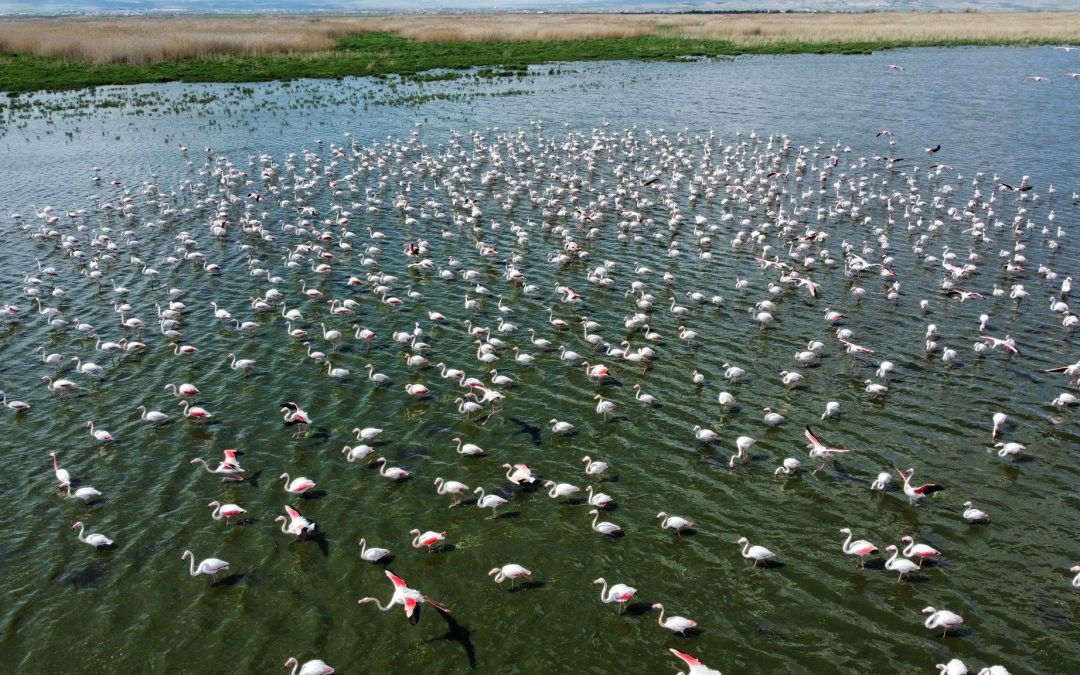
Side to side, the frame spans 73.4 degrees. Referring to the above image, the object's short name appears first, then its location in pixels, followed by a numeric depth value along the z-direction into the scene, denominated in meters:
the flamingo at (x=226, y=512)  15.09
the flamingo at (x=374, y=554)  14.10
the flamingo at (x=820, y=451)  16.53
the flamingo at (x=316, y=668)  11.61
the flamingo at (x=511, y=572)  13.46
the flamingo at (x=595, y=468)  16.30
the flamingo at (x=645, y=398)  19.20
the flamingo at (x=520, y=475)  15.97
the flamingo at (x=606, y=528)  14.75
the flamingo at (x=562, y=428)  17.98
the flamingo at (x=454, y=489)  15.61
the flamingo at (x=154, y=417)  18.38
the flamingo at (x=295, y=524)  14.60
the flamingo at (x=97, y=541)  14.34
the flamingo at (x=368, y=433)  17.50
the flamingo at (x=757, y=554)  13.76
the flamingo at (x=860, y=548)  13.67
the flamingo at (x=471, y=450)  17.19
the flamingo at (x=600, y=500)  15.42
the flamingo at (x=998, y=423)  17.42
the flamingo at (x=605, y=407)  18.64
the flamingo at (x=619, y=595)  12.89
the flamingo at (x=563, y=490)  15.65
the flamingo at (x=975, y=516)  14.80
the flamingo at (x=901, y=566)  13.45
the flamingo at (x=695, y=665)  11.20
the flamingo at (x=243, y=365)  20.97
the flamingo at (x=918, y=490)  15.25
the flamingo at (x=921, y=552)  13.64
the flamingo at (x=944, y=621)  12.17
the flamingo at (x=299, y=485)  15.91
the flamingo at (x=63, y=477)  16.16
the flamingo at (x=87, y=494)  15.66
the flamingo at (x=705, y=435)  17.39
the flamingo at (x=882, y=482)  15.61
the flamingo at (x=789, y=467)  16.27
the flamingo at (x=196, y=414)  18.56
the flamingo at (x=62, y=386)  19.78
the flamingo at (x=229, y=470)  16.53
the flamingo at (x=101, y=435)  17.64
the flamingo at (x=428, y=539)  14.27
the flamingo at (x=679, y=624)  12.27
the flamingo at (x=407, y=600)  12.67
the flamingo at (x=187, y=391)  19.28
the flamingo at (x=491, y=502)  15.45
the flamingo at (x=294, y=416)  18.11
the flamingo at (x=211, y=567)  13.62
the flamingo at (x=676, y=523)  14.73
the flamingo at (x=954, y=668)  11.29
